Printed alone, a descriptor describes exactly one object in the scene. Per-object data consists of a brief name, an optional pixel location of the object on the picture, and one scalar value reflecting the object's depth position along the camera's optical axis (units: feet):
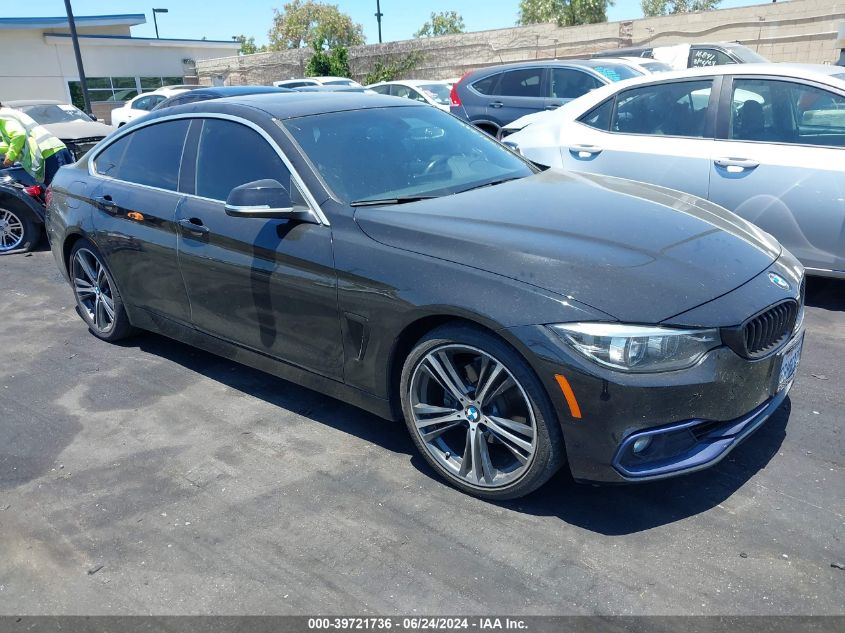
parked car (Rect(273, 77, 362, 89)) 60.18
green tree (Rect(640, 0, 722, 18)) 221.66
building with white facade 104.37
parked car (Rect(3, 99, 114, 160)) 29.76
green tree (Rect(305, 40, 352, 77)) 103.19
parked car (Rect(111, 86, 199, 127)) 62.75
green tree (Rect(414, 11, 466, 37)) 300.20
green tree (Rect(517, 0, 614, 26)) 171.83
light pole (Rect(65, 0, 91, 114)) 77.41
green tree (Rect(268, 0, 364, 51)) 200.85
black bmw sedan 9.11
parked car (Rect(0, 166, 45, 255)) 27.07
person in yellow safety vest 26.68
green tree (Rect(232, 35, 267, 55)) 249.71
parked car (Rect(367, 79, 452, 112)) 52.21
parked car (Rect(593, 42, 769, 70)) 45.32
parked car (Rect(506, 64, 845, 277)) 16.72
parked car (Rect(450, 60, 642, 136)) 36.78
